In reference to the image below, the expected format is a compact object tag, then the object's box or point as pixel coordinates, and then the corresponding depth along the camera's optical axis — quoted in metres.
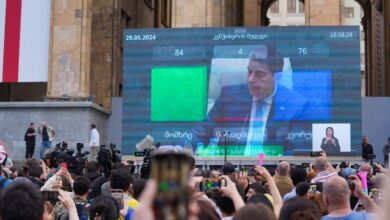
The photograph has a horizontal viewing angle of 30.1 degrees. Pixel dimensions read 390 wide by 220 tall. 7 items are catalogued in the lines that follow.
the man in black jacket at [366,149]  24.29
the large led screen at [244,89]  24.66
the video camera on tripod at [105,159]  16.25
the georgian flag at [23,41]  27.81
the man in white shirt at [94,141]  25.24
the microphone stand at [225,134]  24.76
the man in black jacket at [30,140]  25.06
